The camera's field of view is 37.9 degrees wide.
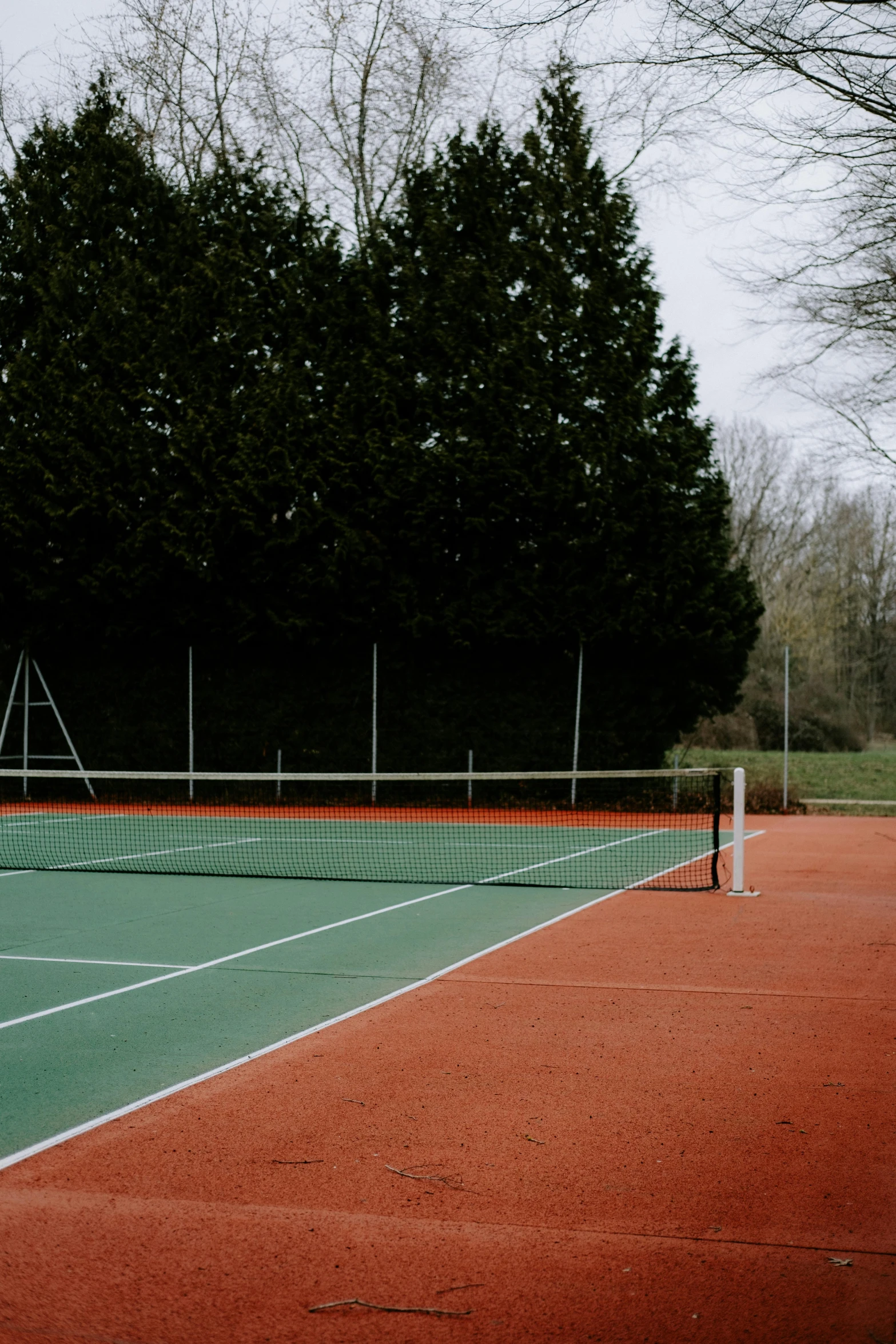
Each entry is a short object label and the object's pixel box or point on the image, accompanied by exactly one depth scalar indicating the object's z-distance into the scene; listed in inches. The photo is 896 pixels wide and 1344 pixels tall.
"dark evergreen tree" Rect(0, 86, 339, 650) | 831.1
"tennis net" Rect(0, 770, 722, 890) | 514.6
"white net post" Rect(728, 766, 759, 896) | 429.4
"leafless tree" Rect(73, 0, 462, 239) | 1003.9
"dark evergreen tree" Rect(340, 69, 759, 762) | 787.4
